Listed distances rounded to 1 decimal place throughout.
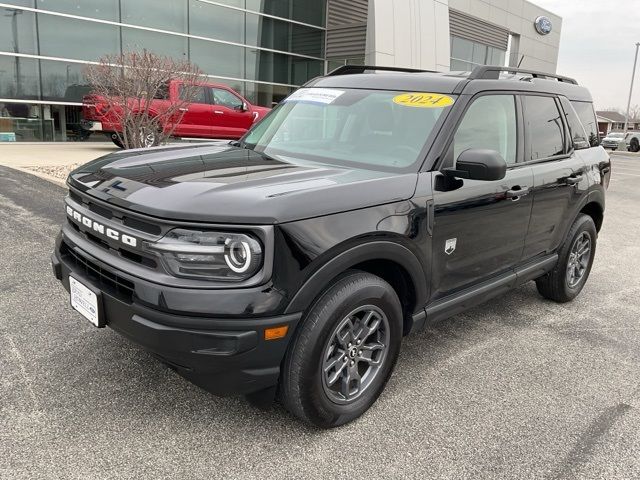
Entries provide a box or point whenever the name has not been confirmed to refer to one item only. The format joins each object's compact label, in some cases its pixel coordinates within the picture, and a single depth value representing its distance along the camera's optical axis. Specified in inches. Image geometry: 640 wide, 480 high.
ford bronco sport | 88.0
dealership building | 583.2
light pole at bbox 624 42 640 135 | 2034.9
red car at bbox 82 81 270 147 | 520.1
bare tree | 360.8
